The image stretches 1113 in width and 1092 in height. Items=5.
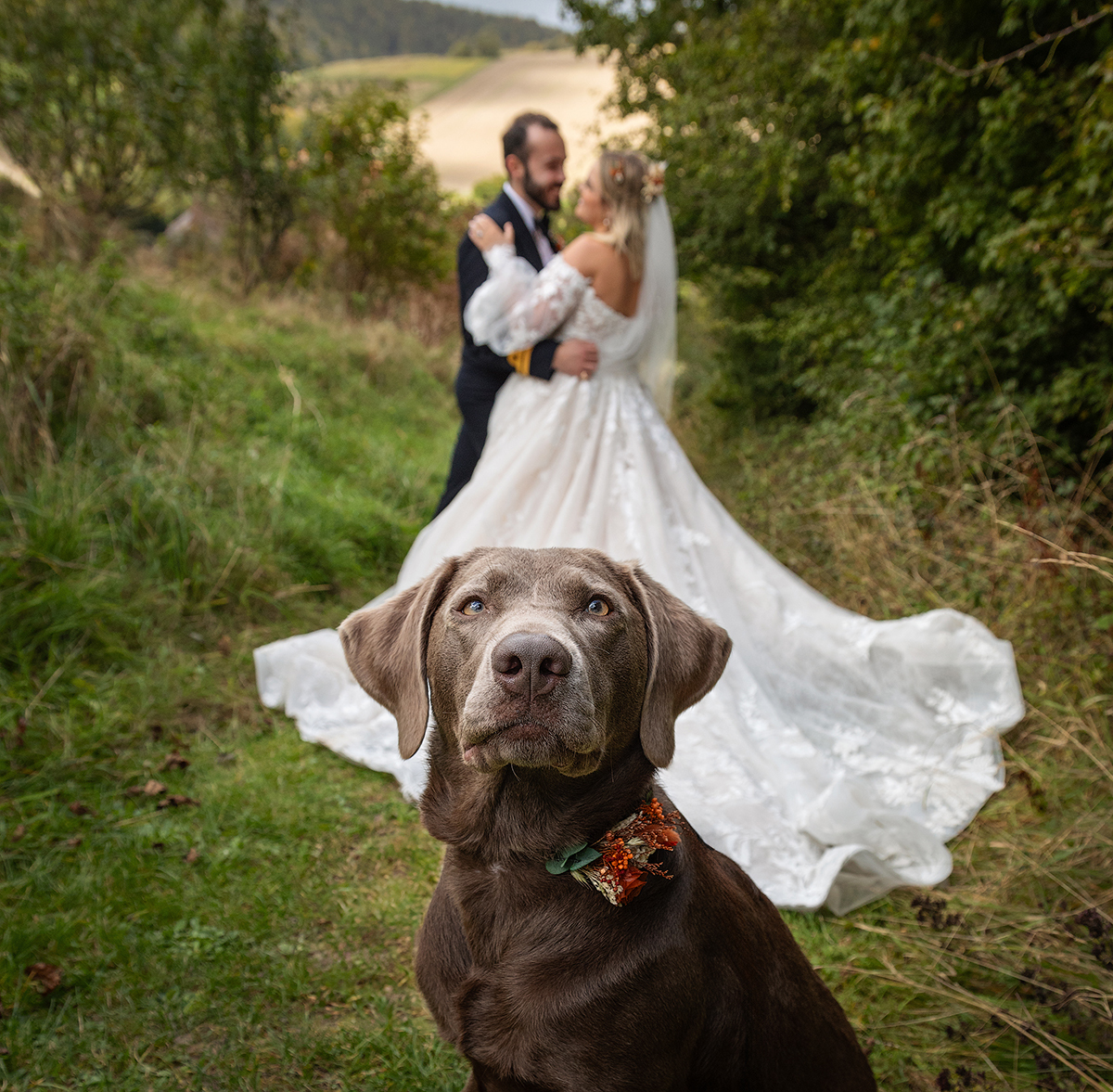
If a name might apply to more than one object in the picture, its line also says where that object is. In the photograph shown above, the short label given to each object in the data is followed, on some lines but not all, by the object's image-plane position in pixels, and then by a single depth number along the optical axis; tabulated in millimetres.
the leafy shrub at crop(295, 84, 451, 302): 13281
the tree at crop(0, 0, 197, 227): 9664
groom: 4113
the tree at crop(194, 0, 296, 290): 11234
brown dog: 1521
